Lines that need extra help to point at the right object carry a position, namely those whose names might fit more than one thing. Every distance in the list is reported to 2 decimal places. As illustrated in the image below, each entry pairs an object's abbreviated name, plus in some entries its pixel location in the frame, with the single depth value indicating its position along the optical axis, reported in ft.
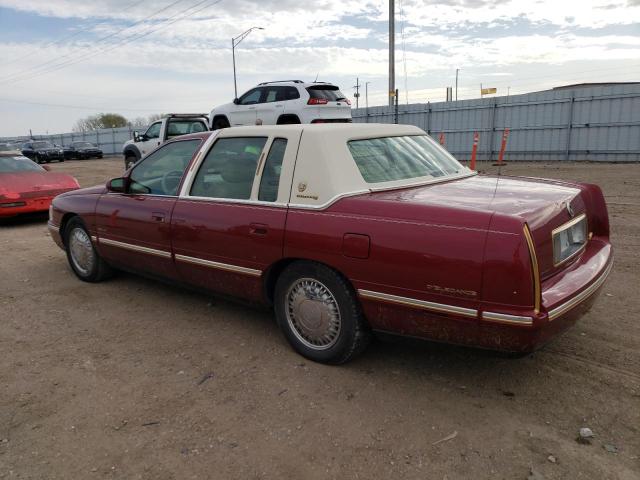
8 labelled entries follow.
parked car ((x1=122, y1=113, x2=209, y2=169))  48.98
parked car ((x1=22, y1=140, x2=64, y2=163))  100.17
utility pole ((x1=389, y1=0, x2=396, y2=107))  62.23
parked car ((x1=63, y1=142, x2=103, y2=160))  108.37
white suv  43.37
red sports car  28.73
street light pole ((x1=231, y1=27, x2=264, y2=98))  118.60
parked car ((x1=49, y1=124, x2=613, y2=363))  8.52
